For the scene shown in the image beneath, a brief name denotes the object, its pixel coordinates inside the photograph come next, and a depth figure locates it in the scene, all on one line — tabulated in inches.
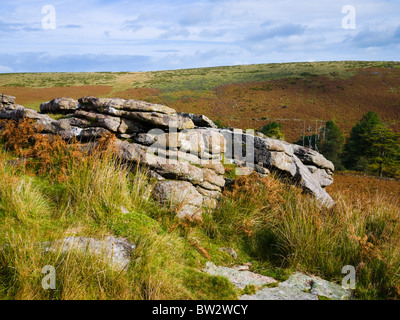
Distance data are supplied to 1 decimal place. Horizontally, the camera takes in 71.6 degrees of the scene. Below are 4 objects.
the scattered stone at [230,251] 213.4
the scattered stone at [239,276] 175.8
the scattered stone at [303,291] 161.6
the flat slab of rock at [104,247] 150.3
